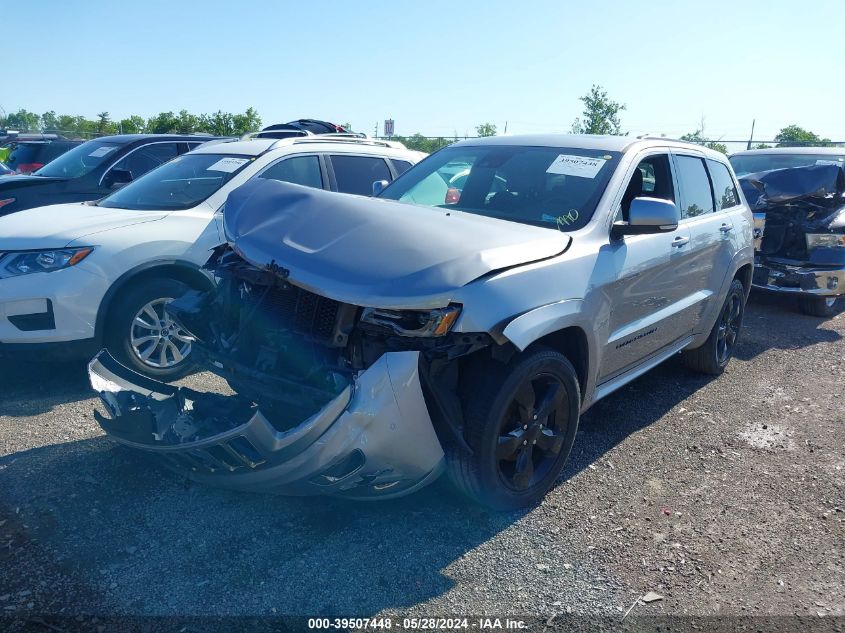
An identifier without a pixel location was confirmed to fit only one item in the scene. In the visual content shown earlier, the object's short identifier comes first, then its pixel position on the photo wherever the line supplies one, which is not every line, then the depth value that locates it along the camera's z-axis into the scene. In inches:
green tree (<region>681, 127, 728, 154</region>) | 788.0
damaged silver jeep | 109.6
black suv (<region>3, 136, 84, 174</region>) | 497.0
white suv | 174.2
